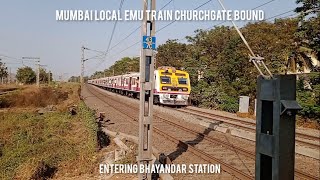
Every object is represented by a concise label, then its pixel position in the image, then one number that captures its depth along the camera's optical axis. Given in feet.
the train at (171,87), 54.33
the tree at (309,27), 39.77
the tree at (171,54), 103.45
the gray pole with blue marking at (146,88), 15.09
